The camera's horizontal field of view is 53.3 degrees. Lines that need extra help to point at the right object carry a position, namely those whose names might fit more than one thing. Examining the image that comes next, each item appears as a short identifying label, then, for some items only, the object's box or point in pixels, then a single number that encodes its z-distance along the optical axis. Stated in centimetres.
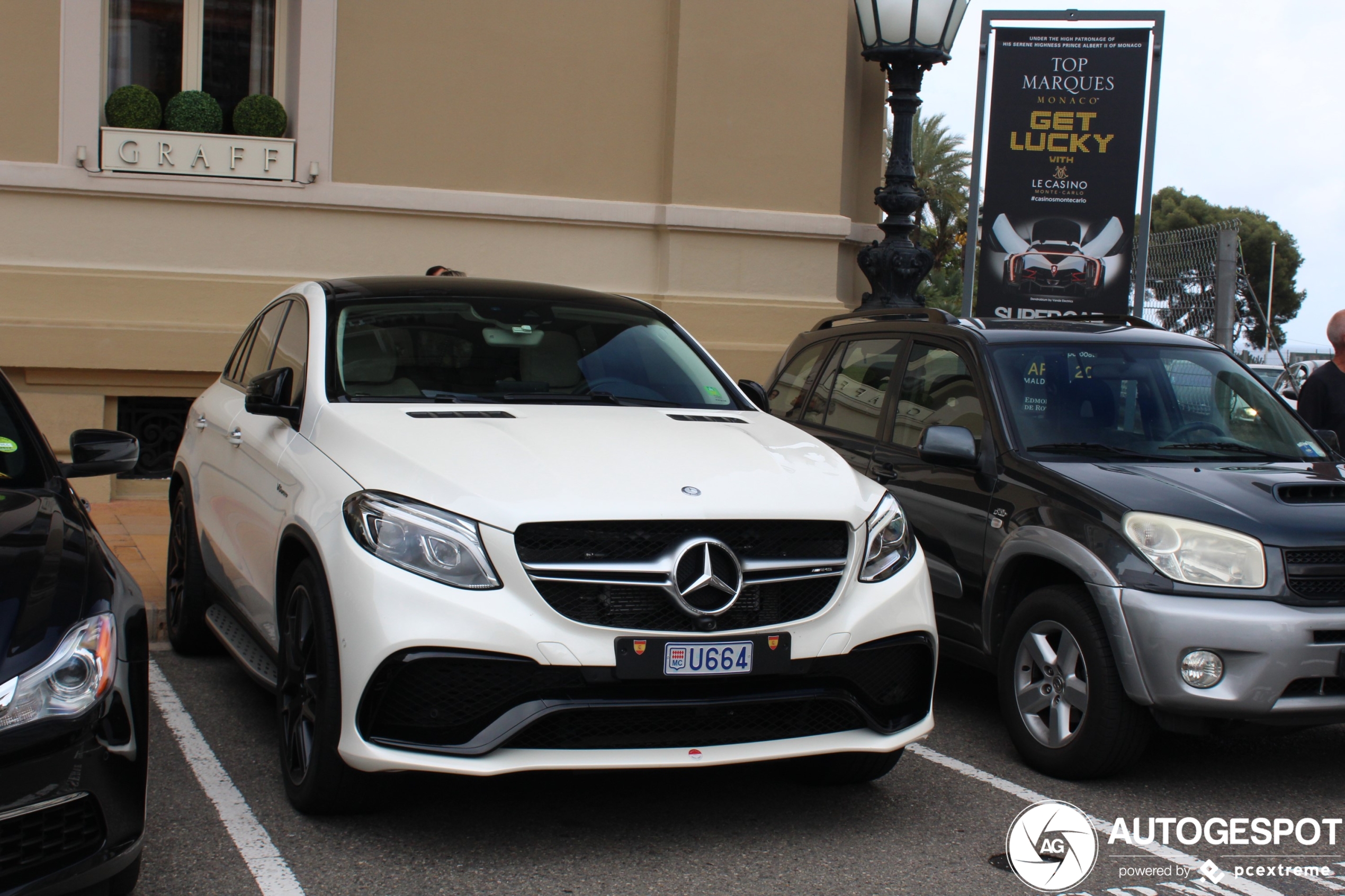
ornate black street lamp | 951
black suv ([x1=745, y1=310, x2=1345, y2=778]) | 441
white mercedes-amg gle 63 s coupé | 362
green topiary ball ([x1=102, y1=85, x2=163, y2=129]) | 1003
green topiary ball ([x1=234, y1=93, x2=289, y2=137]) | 1030
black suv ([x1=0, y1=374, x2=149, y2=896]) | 281
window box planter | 1006
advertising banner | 1112
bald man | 760
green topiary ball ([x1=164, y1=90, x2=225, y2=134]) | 1017
